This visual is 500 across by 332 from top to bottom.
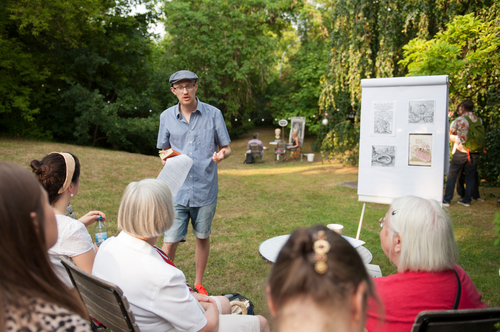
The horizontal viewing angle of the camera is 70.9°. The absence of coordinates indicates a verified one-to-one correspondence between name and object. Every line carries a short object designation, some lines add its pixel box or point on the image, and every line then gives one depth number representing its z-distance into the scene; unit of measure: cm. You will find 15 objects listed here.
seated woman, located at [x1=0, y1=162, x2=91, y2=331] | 90
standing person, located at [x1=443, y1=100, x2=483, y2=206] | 650
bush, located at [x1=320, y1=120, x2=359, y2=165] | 1134
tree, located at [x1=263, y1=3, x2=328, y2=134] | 2145
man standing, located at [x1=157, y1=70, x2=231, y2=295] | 317
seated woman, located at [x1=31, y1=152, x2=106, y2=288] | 200
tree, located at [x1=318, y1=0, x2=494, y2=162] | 820
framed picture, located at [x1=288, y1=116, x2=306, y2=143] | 1874
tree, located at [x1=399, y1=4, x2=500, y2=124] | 536
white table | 249
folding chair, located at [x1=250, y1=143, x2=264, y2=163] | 1510
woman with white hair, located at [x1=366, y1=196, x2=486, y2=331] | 157
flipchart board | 374
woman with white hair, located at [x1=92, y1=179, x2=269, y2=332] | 163
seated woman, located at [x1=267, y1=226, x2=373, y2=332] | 91
